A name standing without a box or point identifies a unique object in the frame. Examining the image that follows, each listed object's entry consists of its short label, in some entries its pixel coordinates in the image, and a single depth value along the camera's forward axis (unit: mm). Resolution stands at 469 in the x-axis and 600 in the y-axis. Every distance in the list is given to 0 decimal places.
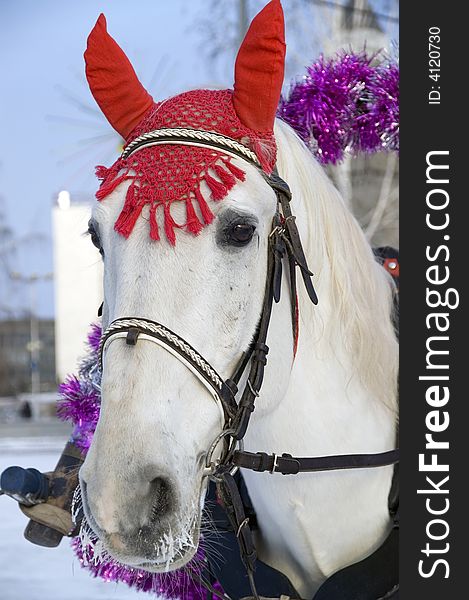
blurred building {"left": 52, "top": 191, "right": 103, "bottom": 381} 18172
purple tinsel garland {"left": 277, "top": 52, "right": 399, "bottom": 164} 2566
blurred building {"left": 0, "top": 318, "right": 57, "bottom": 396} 31031
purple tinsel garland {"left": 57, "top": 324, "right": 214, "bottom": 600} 2244
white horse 1380
